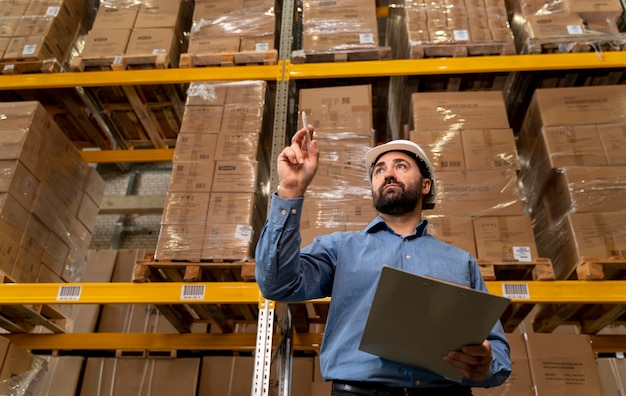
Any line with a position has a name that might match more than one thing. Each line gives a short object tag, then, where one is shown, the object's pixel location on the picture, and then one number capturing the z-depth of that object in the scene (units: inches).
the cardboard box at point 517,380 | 130.8
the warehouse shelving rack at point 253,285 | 128.7
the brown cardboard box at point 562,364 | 130.9
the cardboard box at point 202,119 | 160.2
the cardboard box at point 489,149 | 145.9
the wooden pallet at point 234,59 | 173.8
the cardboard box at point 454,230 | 134.7
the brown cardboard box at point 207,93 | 167.6
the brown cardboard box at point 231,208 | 141.0
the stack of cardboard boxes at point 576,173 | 133.8
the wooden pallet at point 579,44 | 166.6
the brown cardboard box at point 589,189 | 136.8
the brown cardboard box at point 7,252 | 144.5
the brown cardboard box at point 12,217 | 146.6
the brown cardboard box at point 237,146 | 153.1
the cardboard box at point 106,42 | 182.1
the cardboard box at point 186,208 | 142.6
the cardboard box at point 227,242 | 136.1
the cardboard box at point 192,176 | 148.3
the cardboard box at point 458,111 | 154.8
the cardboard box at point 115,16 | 188.4
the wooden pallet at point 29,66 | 182.2
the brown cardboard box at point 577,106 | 153.0
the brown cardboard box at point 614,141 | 144.2
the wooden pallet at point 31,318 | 157.8
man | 69.1
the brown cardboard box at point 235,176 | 146.5
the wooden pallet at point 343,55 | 172.2
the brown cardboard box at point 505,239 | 132.6
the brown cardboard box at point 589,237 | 131.0
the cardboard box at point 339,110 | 156.3
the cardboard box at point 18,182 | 149.9
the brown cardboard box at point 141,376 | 173.9
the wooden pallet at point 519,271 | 129.6
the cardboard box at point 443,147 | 146.5
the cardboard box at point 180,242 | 137.5
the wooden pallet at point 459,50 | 168.2
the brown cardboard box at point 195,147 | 154.5
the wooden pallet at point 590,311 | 127.2
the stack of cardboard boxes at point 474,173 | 135.0
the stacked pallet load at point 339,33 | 172.9
